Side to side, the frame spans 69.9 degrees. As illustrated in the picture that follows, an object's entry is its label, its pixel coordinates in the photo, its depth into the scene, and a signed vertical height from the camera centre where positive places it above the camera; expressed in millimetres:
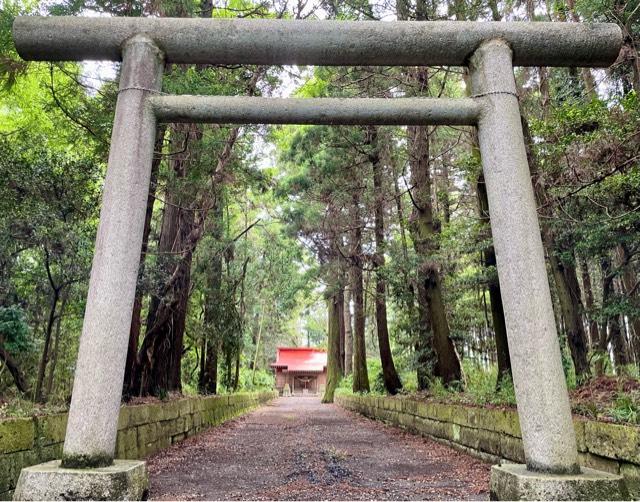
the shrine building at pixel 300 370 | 34344 +759
